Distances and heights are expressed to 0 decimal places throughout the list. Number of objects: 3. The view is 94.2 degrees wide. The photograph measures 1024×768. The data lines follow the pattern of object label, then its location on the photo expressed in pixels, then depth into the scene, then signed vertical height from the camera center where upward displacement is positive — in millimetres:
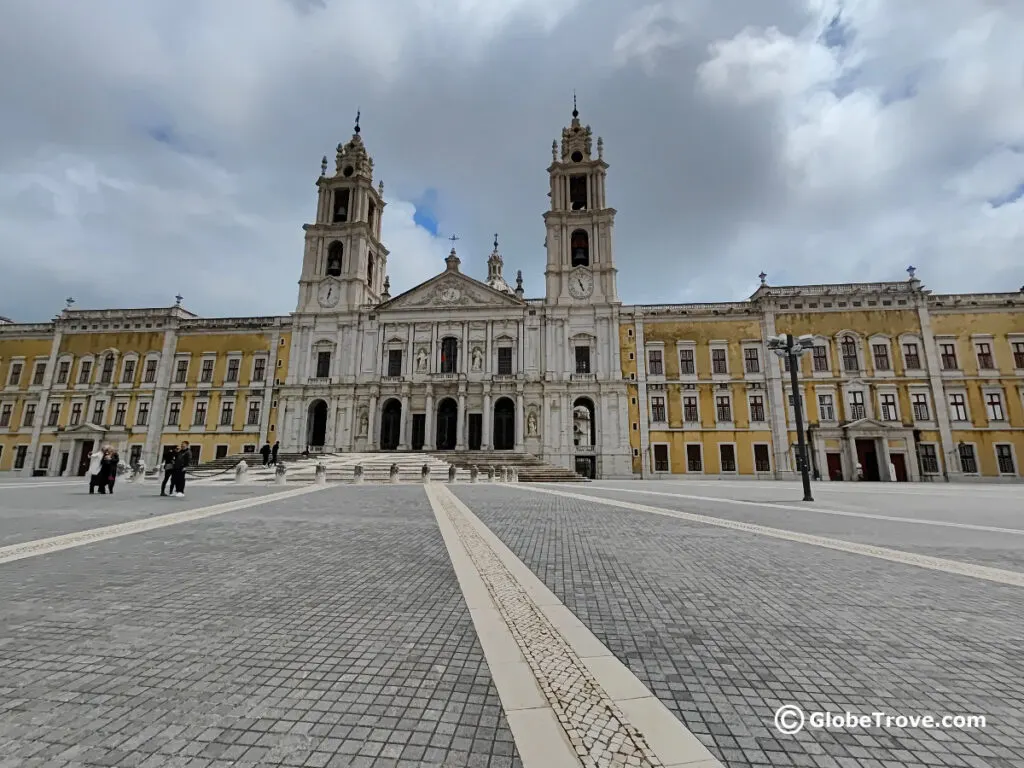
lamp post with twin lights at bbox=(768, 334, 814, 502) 13444 +3316
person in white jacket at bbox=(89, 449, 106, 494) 12386 -528
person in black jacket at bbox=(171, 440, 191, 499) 11429 -346
